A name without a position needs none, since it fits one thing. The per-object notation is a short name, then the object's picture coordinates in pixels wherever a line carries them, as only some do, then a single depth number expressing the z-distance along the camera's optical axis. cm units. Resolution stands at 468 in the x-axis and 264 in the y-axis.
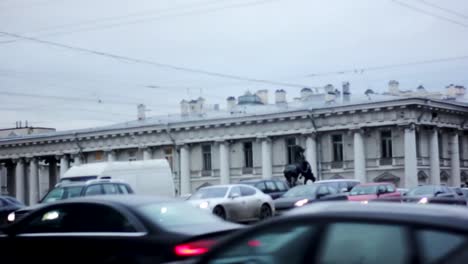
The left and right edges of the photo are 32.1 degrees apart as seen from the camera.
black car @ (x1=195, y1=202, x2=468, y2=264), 542
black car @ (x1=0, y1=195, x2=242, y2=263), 1029
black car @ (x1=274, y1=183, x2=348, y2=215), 3113
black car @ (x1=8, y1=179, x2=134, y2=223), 2466
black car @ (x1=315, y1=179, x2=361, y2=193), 3402
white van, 3369
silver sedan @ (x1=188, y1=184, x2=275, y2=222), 2848
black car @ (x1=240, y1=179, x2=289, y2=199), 3776
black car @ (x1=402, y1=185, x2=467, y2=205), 2844
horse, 4616
